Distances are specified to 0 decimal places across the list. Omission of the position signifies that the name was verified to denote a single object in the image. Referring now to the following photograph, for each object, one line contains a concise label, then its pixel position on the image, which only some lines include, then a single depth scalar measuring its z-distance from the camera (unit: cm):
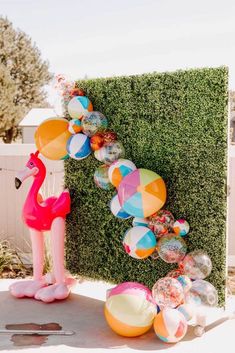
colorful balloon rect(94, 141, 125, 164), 534
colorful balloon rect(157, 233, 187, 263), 485
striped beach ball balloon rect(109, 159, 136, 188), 511
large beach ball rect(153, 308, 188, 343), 442
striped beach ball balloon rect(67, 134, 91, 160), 548
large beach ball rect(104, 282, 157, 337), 451
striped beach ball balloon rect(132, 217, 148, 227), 504
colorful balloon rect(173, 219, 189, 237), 495
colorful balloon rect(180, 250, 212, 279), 477
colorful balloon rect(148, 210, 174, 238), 496
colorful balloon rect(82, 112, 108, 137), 540
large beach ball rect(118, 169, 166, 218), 483
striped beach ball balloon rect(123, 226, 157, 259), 490
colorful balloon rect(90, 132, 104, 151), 541
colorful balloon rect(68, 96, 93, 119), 551
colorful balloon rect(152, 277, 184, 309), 454
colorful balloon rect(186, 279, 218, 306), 464
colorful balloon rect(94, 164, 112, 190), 539
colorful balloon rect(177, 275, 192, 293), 465
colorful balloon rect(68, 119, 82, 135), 554
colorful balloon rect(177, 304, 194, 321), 461
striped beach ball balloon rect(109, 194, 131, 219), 518
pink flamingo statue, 572
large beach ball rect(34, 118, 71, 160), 562
